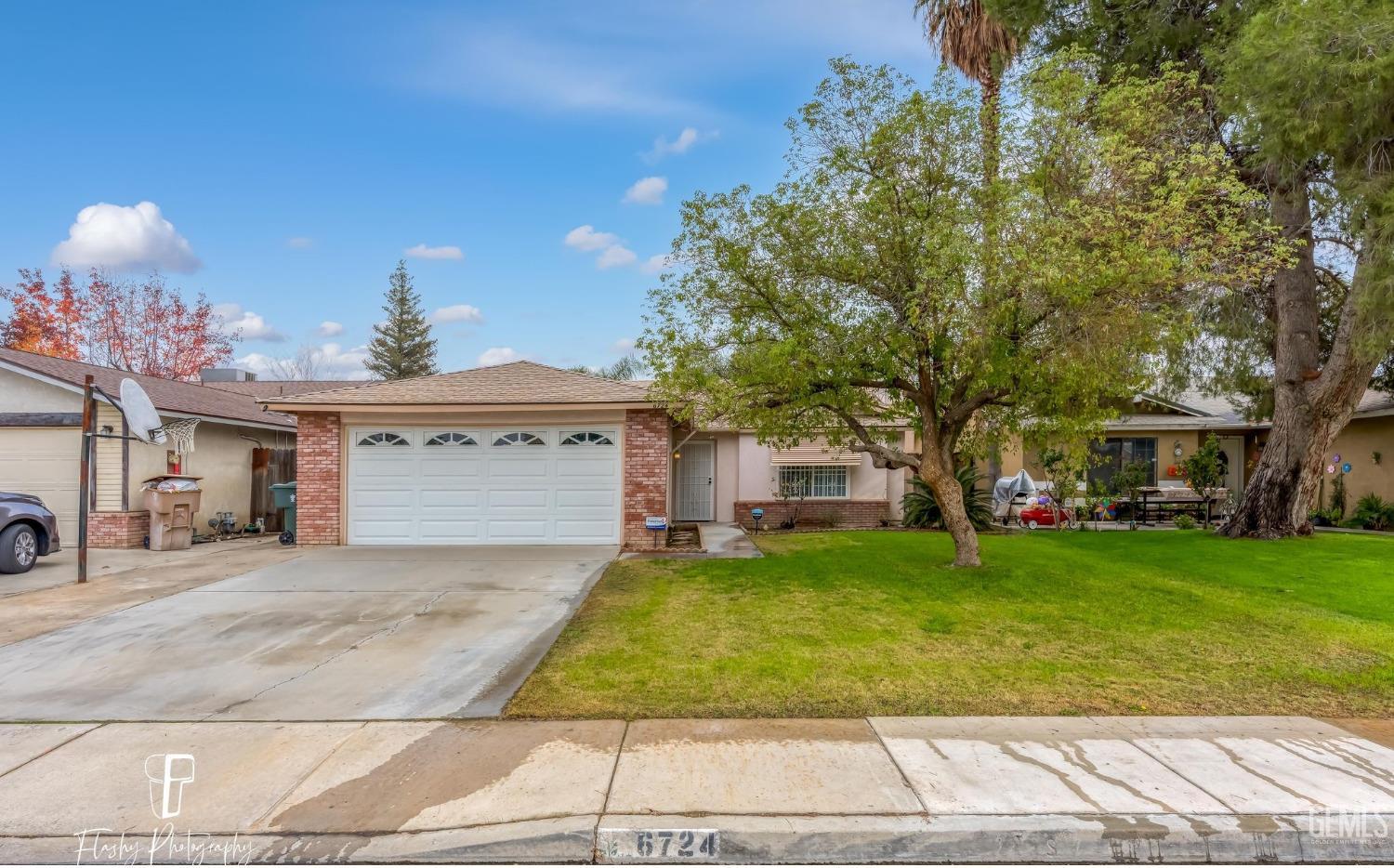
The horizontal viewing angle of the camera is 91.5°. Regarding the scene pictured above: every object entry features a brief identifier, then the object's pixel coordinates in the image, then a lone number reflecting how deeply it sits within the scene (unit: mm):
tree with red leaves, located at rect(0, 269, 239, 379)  25547
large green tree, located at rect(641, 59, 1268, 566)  7168
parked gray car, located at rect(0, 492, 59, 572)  9414
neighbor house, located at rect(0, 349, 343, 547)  11977
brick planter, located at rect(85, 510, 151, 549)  11953
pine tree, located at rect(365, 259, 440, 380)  40469
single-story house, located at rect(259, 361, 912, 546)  11883
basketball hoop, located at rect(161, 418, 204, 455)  12602
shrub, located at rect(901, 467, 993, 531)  14758
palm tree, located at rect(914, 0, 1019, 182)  13500
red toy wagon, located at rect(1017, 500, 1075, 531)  15648
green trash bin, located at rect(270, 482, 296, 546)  12953
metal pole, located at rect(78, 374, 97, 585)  8914
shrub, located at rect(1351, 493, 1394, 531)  15414
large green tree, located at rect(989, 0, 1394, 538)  8992
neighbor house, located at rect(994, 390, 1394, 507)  16578
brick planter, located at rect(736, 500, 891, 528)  15398
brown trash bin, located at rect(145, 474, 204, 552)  11844
